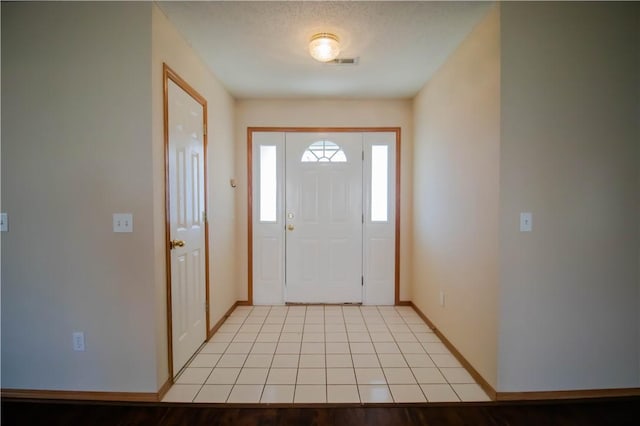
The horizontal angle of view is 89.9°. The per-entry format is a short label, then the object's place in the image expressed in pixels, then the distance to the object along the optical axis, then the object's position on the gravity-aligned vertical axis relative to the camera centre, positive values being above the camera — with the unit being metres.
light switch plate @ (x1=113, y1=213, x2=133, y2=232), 1.91 -0.09
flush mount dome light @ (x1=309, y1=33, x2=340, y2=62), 2.17 +1.10
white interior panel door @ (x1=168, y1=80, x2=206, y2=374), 2.15 -0.11
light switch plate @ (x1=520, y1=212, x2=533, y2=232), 1.92 -0.09
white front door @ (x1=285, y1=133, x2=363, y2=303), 3.70 -0.12
